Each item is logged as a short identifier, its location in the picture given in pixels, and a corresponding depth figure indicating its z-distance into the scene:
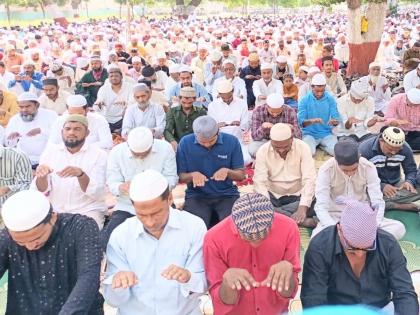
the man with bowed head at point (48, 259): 2.48
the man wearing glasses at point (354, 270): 2.64
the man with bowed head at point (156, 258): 2.72
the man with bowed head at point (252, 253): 2.61
